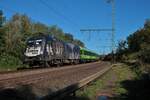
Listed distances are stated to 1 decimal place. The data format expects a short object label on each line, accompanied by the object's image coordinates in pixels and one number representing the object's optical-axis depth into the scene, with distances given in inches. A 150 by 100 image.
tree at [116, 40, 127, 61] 2083.0
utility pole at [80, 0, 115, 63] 1105.2
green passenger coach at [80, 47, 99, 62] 1277.0
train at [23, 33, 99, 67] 625.2
